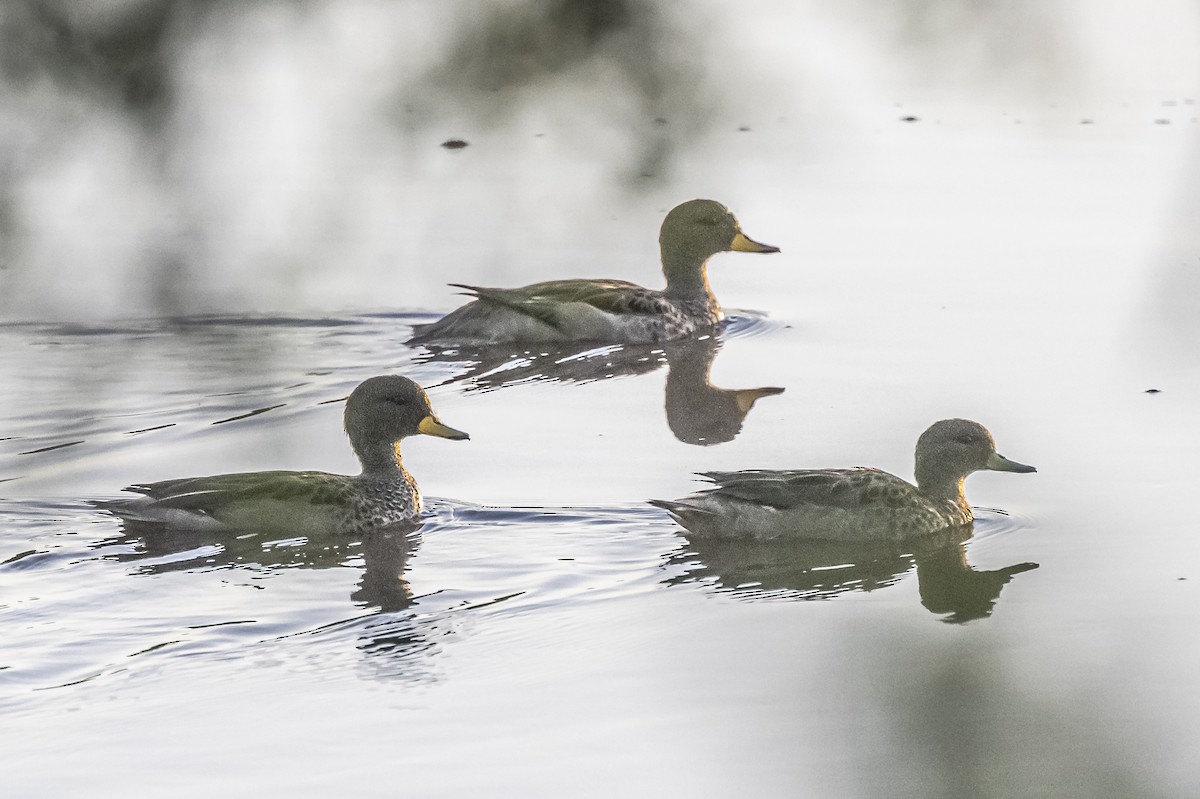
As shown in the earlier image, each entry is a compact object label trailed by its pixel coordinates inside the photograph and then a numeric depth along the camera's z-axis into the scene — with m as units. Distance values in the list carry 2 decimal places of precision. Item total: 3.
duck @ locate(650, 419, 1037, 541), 14.61
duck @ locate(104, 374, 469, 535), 14.84
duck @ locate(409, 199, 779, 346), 22.81
